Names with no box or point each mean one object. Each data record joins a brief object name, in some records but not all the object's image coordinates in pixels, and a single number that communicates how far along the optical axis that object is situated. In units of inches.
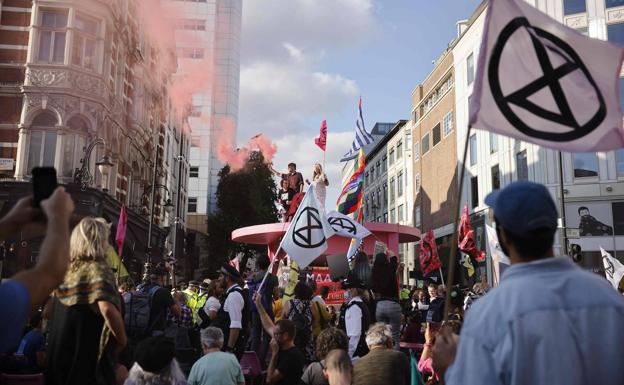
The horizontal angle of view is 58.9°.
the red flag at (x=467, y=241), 697.6
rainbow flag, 971.3
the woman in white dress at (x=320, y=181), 737.0
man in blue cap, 76.2
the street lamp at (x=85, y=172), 786.2
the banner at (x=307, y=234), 340.8
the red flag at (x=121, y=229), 609.1
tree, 1898.4
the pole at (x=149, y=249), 506.2
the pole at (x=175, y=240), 1618.6
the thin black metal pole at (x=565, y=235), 723.2
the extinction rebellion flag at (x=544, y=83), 143.5
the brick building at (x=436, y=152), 1612.9
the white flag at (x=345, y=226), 484.7
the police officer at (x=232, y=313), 313.6
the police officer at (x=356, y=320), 298.0
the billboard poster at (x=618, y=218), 1127.6
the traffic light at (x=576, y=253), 698.8
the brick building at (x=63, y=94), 829.8
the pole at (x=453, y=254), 113.1
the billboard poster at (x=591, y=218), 1135.6
